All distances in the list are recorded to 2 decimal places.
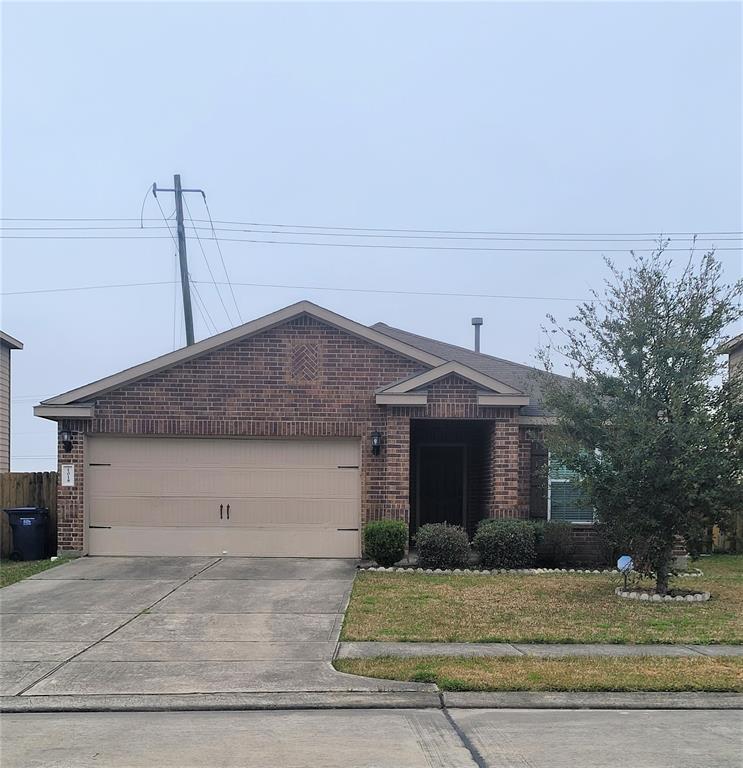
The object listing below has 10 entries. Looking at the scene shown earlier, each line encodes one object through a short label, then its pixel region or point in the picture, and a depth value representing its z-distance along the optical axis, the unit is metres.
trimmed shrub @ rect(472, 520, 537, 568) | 13.96
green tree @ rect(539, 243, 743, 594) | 10.62
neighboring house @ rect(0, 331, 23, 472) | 20.44
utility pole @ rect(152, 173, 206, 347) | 23.38
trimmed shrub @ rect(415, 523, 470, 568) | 13.81
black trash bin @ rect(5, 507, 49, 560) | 14.99
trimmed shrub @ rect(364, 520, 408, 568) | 13.73
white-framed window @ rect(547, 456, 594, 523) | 15.38
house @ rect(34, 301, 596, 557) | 14.89
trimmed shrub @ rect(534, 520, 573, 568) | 14.62
